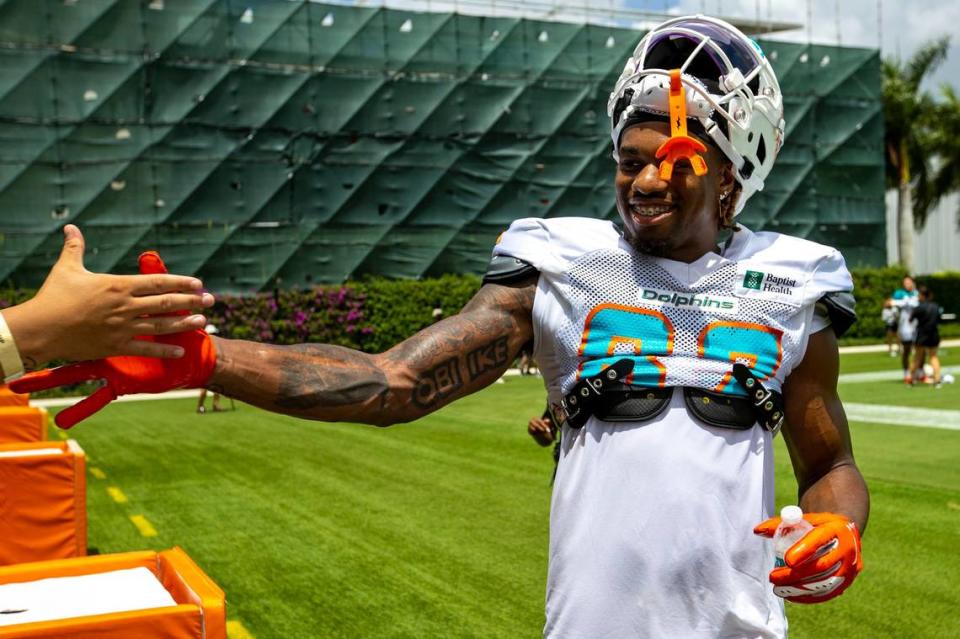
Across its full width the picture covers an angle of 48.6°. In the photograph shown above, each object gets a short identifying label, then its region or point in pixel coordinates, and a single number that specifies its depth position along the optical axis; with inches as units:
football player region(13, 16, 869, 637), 95.0
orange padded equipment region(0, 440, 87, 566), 268.1
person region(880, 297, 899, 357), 1084.0
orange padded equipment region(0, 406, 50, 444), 342.0
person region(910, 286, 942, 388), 744.3
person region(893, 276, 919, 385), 792.9
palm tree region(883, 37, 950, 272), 1831.9
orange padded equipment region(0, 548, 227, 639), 140.1
